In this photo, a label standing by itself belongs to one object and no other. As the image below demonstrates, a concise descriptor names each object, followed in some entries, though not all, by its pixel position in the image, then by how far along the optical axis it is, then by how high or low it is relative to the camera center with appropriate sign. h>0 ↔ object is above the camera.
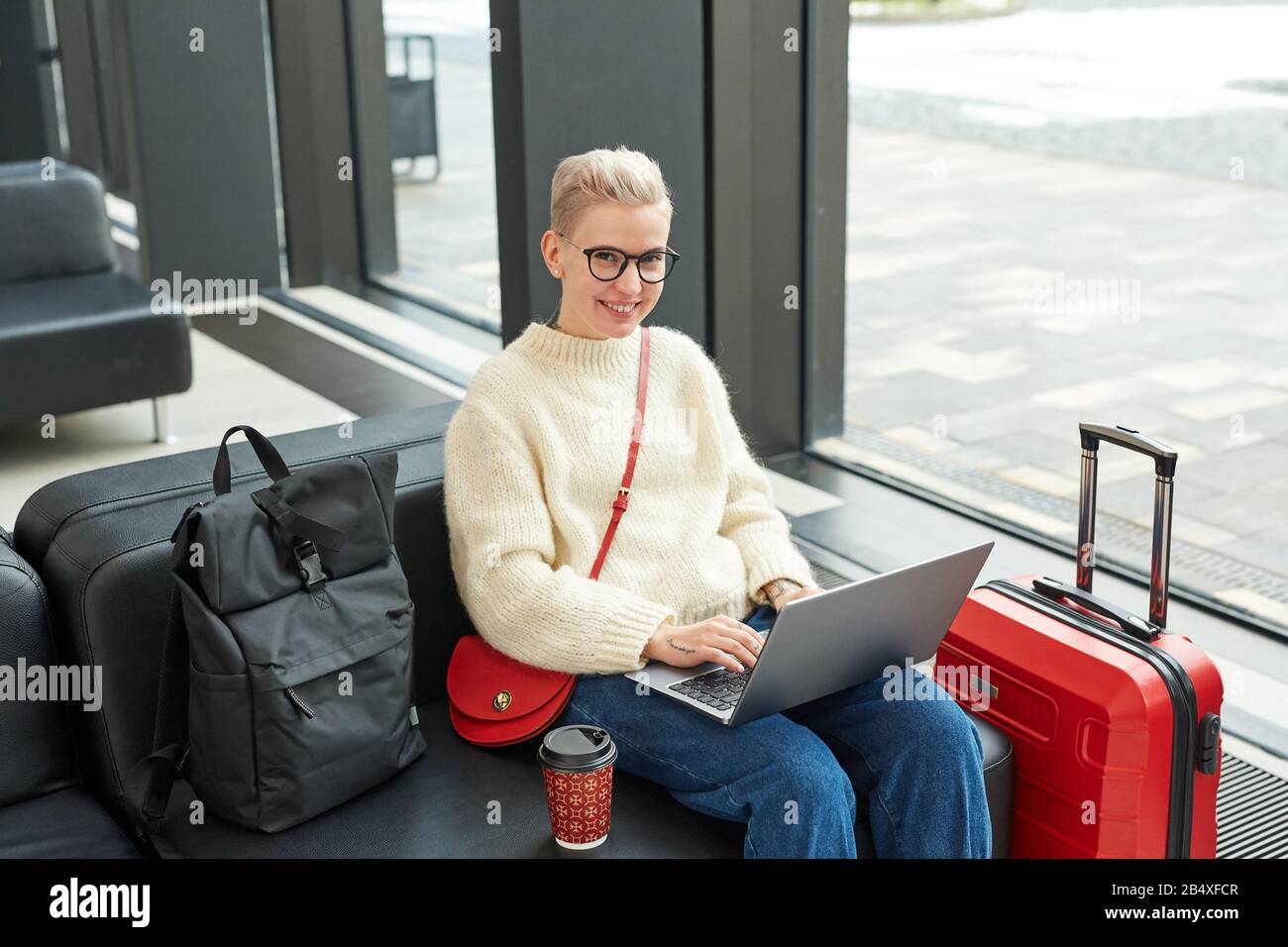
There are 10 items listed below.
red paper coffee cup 1.87 -0.86
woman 2.00 -0.70
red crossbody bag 2.12 -0.85
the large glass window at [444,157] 6.05 -0.25
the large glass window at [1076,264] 3.22 -0.44
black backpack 1.87 -0.71
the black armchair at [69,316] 4.48 -0.63
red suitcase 2.12 -0.91
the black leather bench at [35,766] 1.92 -0.87
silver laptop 1.91 -0.75
